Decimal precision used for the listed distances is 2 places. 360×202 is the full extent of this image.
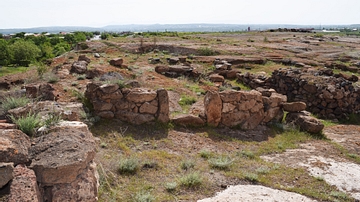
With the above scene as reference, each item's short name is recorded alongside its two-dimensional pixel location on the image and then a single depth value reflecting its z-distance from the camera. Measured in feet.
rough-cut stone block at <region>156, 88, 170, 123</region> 27.58
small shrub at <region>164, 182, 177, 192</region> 16.93
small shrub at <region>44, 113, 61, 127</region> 15.83
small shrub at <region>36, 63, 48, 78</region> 40.52
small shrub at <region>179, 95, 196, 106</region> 35.99
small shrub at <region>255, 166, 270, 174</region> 20.61
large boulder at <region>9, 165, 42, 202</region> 10.39
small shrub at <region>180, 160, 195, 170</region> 20.30
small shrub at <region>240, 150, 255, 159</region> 24.06
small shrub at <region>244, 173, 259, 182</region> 19.26
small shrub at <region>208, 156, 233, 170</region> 20.77
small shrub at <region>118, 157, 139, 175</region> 18.43
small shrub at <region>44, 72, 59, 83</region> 35.78
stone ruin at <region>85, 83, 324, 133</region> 27.07
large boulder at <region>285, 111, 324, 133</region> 31.60
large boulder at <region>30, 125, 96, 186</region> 11.96
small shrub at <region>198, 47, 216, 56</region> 80.78
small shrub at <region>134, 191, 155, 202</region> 15.21
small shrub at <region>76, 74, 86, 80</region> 39.20
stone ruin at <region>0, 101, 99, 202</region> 10.79
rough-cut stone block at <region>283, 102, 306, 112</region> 34.37
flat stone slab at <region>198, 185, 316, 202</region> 16.42
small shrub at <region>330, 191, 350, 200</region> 18.24
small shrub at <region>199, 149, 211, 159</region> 22.97
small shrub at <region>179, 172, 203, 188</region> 17.47
